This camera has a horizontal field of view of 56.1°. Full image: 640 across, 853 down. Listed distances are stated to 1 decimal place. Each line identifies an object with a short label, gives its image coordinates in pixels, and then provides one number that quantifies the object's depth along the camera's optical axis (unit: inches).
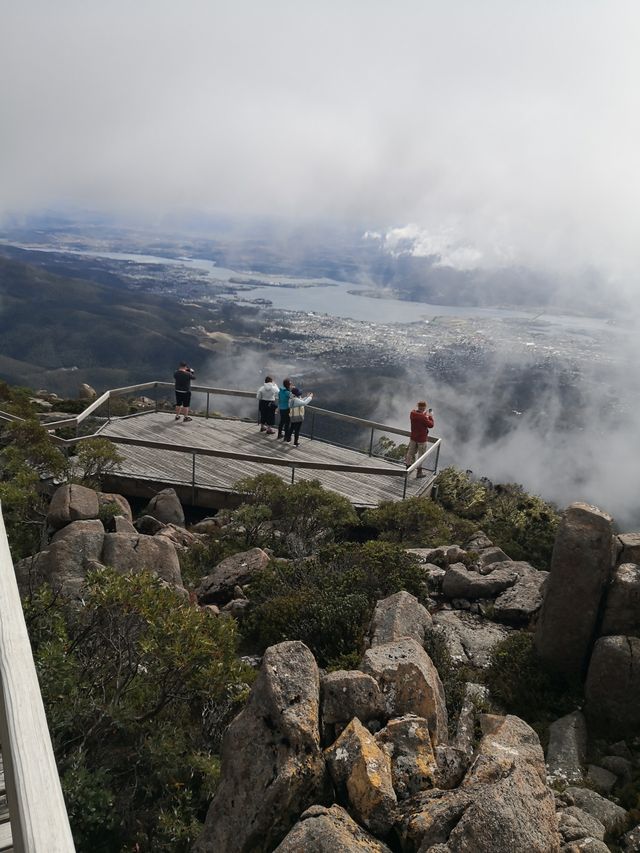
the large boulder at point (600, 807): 213.5
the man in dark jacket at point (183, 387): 808.3
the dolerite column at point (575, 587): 327.6
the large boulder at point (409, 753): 194.1
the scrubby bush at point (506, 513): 596.7
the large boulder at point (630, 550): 337.7
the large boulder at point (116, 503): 535.8
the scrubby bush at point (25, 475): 438.9
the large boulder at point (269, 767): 184.9
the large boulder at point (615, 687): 291.1
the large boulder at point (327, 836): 157.9
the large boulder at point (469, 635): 362.3
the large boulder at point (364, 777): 179.3
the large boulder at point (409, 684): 232.2
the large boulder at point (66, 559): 367.2
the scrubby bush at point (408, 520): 597.3
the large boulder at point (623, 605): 317.1
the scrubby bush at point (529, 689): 314.7
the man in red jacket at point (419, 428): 732.0
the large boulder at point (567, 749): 257.1
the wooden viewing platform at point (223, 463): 659.4
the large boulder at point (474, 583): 444.1
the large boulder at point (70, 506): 460.4
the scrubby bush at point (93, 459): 572.3
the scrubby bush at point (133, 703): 215.9
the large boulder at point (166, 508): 599.5
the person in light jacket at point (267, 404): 780.6
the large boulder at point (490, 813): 159.6
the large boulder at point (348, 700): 216.3
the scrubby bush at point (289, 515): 561.0
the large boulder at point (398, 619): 318.7
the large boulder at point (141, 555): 396.8
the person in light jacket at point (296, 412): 749.3
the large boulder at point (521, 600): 414.3
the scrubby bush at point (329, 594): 360.5
